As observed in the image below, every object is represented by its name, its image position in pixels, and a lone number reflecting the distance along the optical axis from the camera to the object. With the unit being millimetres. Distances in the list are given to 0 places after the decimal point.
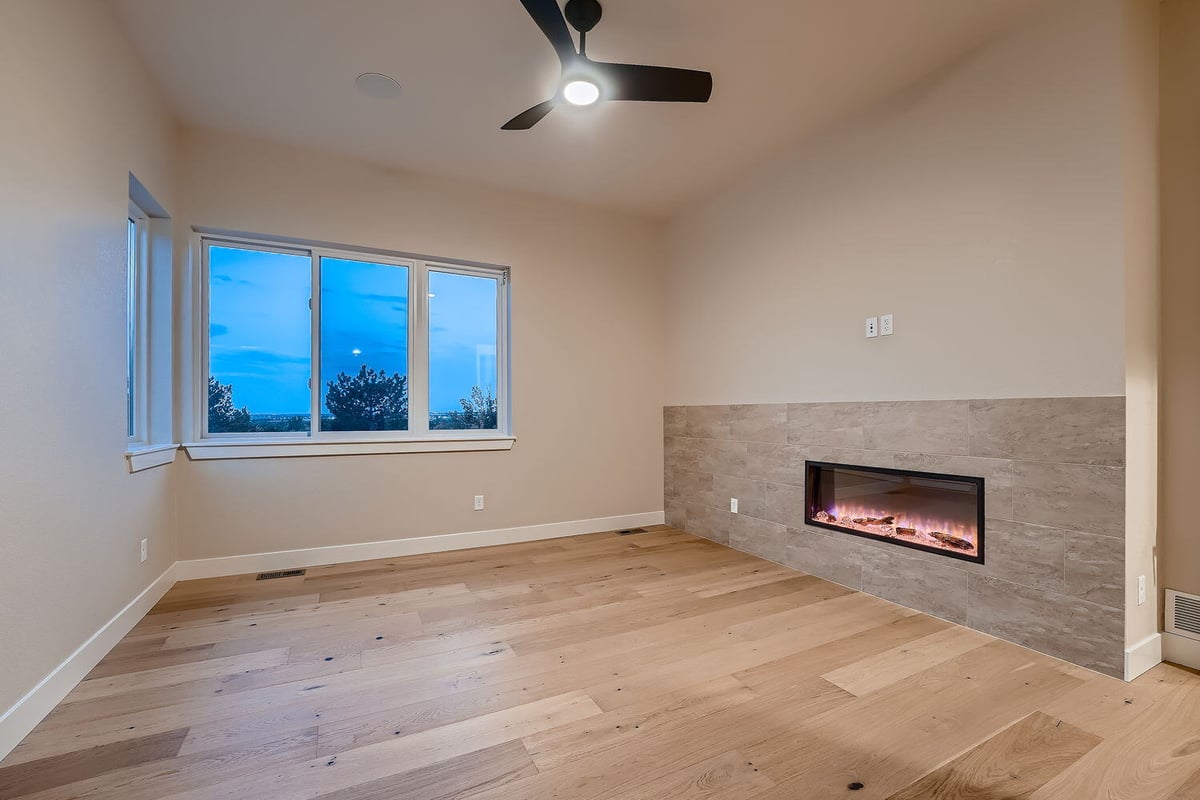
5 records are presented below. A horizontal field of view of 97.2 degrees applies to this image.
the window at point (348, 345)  3543
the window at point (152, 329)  3043
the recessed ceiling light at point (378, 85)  2769
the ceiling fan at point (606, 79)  2188
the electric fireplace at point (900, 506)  2623
